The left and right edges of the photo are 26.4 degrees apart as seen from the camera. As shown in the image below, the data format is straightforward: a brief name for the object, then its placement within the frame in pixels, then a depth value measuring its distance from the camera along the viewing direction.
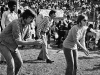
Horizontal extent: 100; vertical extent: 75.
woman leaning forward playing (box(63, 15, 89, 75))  4.23
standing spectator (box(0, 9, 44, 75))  3.54
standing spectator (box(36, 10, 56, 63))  6.41
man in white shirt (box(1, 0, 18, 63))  5.84
